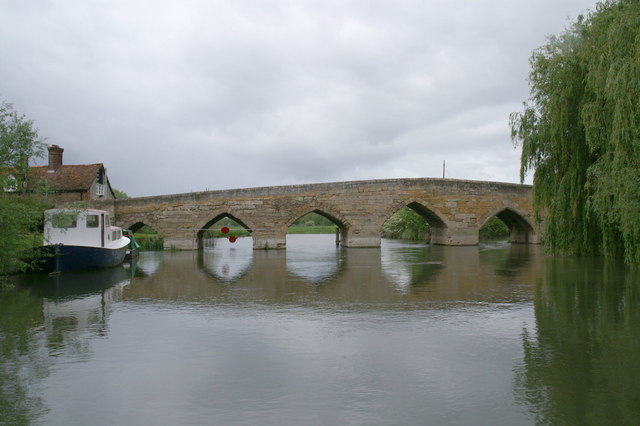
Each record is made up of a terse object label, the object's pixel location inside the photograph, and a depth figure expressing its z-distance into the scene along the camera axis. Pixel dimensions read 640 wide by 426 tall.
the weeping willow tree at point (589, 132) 10.55
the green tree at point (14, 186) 10.93
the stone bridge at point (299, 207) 26.12
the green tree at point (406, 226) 41.18
